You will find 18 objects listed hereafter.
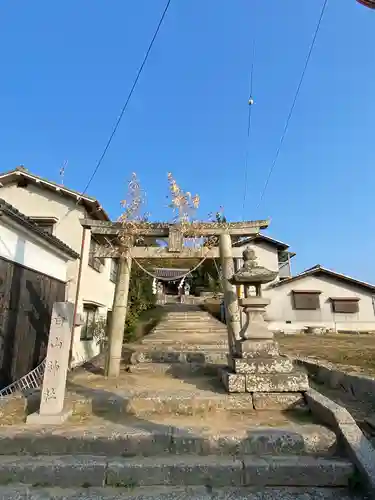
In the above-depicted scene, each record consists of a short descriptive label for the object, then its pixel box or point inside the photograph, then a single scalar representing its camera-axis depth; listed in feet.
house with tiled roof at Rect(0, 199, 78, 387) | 26.45
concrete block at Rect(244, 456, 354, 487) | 12.97
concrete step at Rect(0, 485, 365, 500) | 11.96
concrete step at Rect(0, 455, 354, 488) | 12.93
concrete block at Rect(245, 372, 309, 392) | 20.13
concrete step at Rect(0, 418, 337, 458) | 14.47
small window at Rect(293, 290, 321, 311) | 78.54
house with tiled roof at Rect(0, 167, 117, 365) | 43.68
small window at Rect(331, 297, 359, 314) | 77.66
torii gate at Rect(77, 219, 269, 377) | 27.94
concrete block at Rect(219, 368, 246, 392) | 20.11
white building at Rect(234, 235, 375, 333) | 77.46
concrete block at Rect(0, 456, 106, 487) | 12.90
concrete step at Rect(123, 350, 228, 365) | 32.96
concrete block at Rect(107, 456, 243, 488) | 12.96
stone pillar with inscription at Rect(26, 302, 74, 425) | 16.97
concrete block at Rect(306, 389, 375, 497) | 12.63
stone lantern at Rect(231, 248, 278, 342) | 22.72
